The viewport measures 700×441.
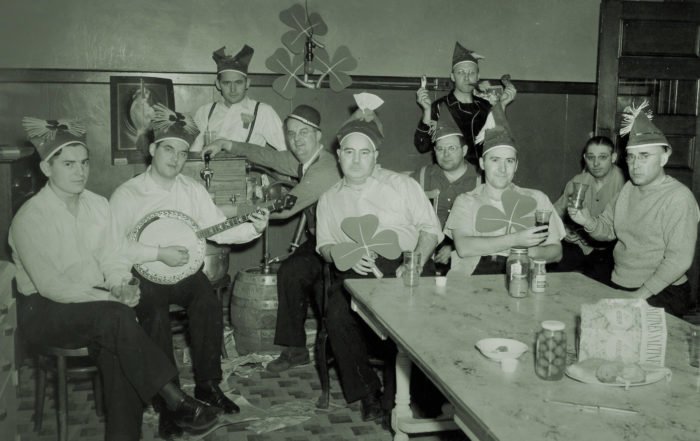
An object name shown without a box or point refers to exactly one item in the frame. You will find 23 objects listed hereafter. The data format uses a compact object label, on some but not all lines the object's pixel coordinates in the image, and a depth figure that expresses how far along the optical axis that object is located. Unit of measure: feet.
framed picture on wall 17.98
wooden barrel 15.20
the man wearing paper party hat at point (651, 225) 11.55
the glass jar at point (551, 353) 6.56
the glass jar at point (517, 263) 9.50
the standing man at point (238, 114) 18.25
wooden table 5.59
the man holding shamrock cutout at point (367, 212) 12.32
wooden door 18.90
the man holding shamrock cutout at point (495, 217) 11.86
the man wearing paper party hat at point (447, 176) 15.03
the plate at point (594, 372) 6.41
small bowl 6.98
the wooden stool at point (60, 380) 10.89
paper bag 6.79
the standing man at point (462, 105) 18.58
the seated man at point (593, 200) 15.91
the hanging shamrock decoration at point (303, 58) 19.31
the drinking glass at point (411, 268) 10.05
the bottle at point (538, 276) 9.70
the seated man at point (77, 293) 10.58
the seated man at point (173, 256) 12.28
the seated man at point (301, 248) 14.58
